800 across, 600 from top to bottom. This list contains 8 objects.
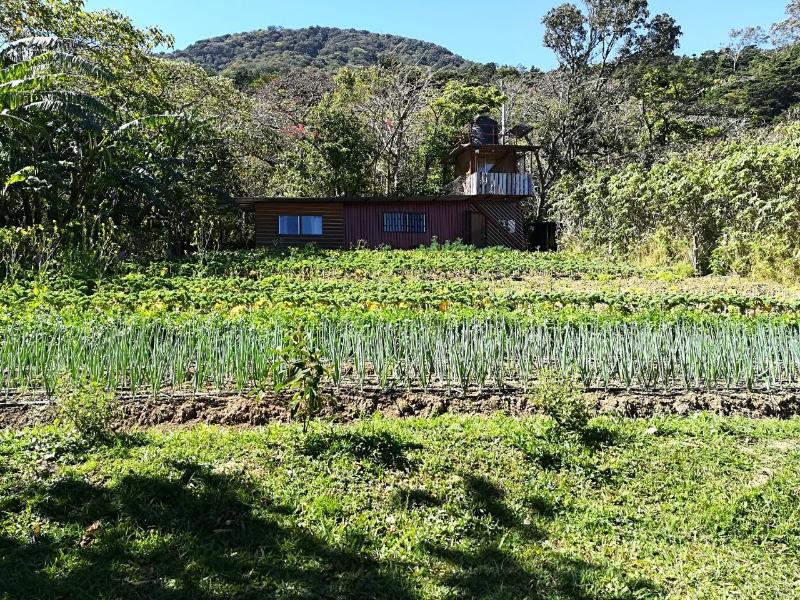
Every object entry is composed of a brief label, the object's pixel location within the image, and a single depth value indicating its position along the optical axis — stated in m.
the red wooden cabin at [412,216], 24.86
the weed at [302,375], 4.41
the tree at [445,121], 29.80
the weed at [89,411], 4.39
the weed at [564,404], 4.65
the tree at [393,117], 28.94
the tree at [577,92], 29.45
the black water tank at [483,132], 26.81
